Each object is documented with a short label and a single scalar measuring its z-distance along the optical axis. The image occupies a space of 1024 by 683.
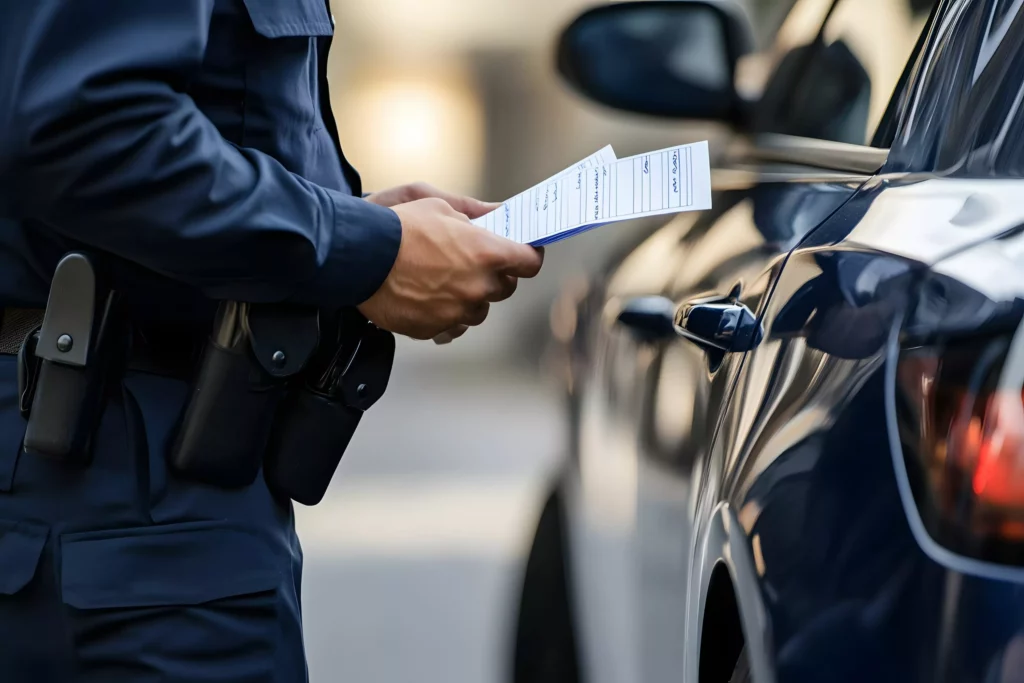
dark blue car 2.83
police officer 2.91
